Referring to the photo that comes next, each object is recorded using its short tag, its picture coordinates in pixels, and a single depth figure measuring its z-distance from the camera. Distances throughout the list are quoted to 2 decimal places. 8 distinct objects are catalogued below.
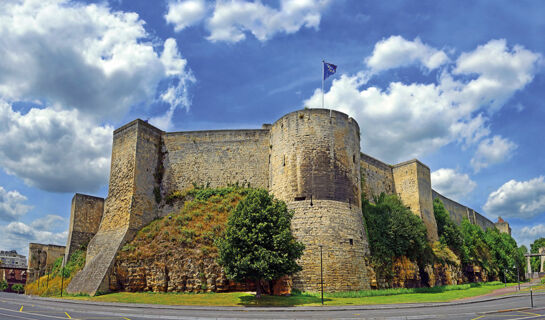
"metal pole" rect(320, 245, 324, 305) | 25.49
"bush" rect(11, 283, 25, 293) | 68.28
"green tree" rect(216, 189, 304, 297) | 24.00
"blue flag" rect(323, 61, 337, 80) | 32.22
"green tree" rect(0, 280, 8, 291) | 71.12
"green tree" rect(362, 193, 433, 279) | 31.25
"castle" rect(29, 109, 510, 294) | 28.70
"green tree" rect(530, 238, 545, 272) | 95.69
